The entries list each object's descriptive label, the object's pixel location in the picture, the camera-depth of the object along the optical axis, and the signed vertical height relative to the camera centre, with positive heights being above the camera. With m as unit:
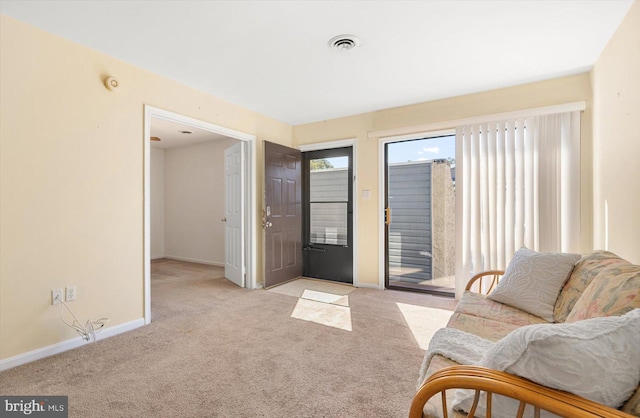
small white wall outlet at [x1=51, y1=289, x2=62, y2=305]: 2.25 -0.66
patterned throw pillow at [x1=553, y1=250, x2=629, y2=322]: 1.67 -0.43
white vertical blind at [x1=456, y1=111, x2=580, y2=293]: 2.97 +0.21
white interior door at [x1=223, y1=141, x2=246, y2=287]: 4.17 -0.05
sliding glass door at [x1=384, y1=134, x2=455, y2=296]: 4.14 -0.10
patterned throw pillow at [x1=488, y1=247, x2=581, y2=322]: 1.86 -0.50
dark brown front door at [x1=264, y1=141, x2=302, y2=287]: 4.11 -0.06
